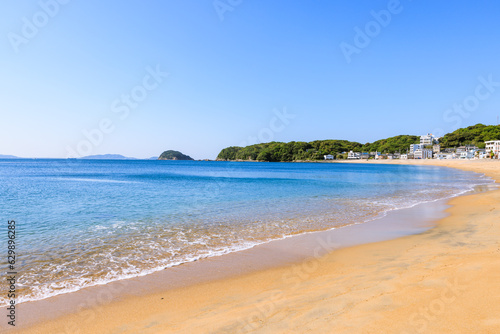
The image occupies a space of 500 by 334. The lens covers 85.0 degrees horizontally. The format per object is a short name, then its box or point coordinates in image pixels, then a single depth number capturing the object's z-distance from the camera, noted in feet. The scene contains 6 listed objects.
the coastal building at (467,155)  433.07
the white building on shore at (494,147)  378.98
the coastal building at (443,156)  508.12
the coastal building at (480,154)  404.88
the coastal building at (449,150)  564.10
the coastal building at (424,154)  564.30
